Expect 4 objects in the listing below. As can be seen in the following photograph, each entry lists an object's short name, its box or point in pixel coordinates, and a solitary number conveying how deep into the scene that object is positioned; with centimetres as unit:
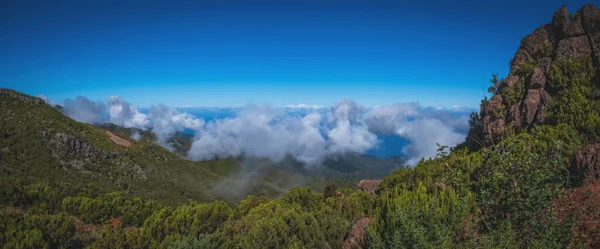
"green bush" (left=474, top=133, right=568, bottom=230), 922
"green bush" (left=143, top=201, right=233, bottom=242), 1295
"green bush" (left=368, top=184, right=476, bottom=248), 752
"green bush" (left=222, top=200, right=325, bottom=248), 1002
